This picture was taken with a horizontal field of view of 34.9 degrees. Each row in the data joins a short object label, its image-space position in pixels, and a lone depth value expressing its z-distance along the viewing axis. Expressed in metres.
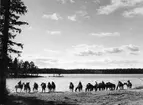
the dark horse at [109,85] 38.62
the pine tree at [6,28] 19.86
